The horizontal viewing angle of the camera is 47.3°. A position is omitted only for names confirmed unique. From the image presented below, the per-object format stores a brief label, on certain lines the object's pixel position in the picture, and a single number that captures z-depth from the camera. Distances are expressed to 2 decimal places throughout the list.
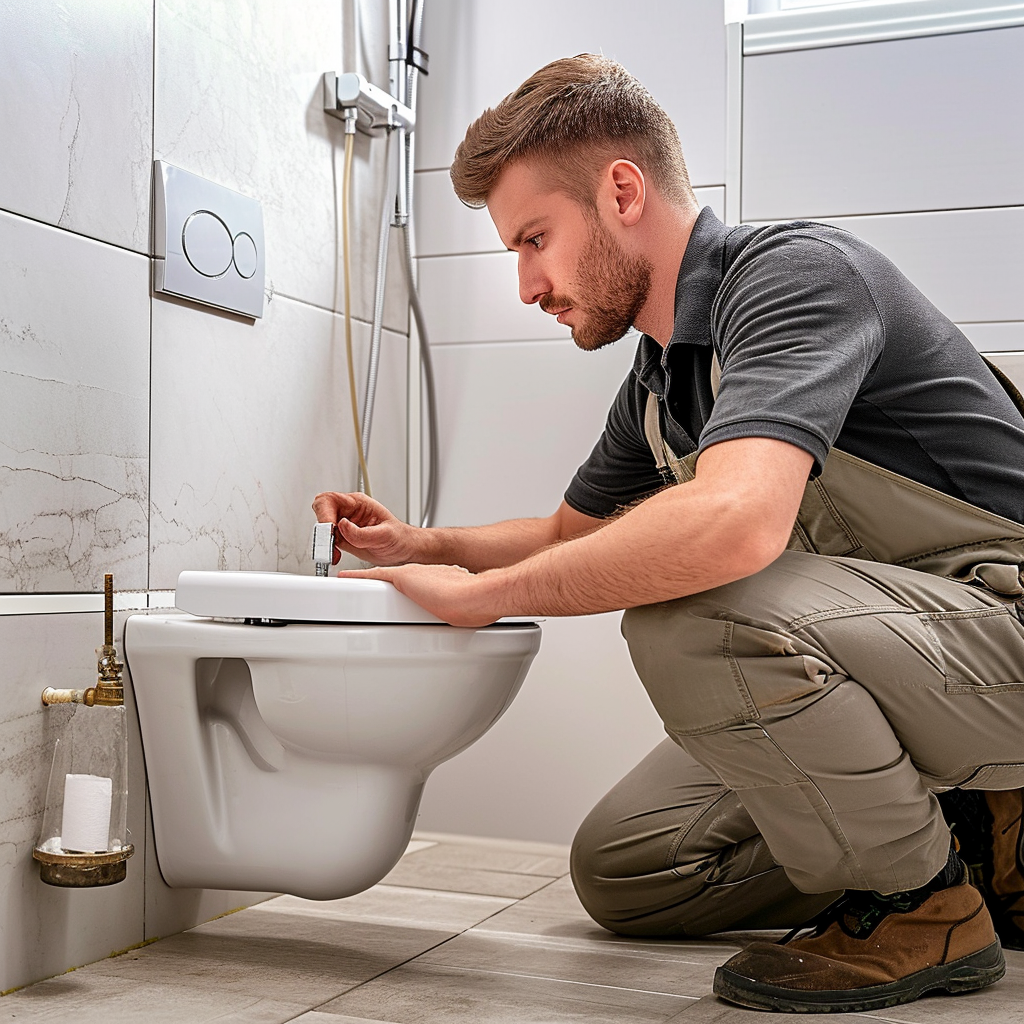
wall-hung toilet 1.14
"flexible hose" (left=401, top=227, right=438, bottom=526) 1.98
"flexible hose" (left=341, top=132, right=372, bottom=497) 1.77
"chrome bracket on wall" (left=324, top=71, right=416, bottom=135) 1.75
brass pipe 1.17
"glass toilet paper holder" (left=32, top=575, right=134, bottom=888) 1.15
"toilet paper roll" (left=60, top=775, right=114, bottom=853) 1.15
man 1.01
